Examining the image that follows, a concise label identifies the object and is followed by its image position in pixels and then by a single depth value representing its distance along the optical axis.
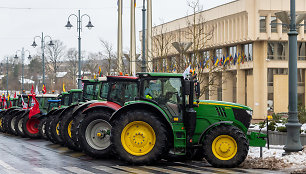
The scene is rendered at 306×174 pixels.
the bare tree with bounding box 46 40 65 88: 100.06
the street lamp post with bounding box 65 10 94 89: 40.05
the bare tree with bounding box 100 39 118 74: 48.10
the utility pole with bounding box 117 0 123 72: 61.09
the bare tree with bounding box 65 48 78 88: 105.31
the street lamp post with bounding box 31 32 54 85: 52.53
